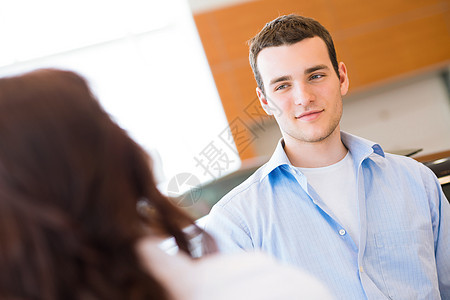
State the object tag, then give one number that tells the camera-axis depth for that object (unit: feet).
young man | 4.47
